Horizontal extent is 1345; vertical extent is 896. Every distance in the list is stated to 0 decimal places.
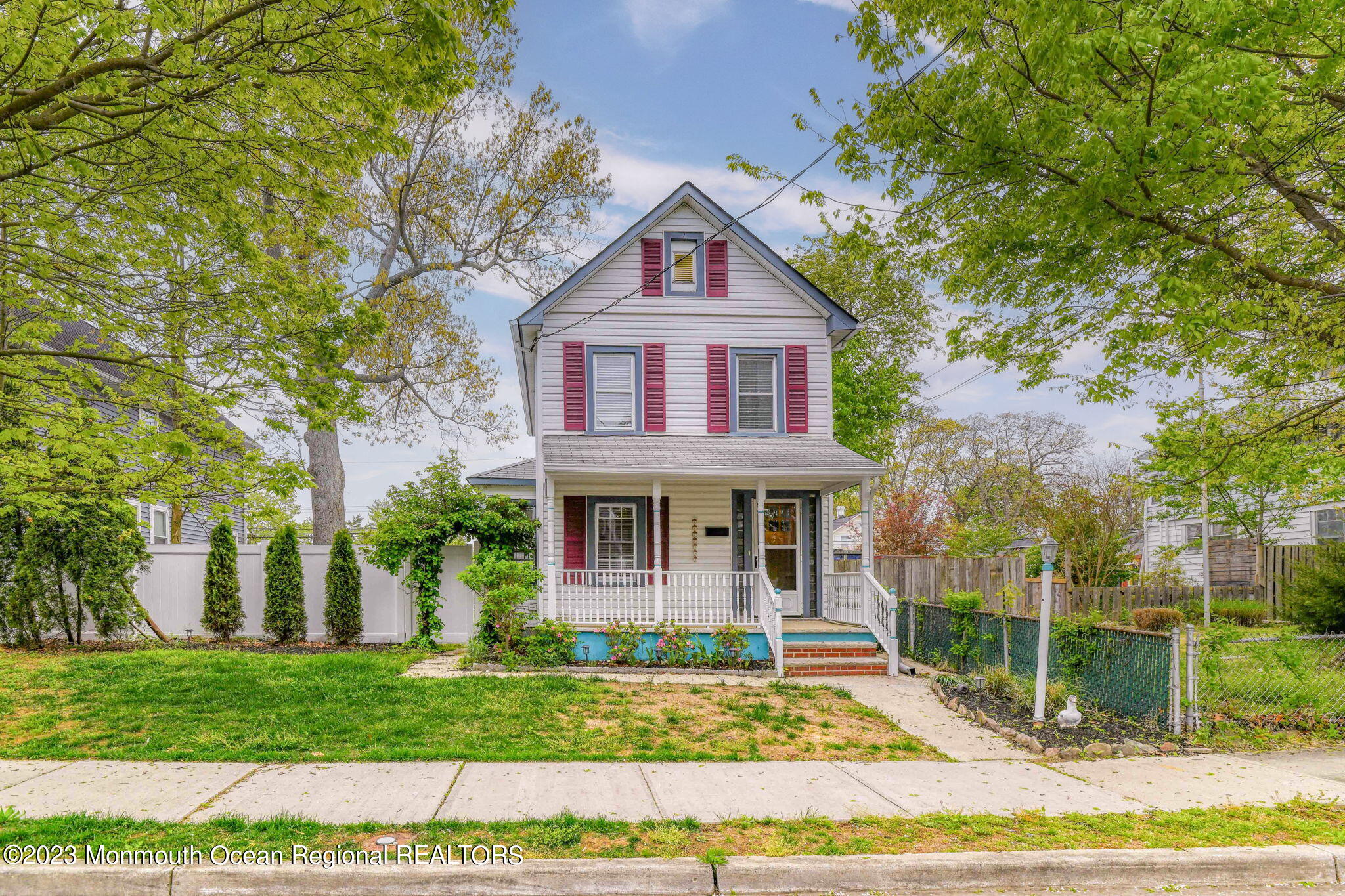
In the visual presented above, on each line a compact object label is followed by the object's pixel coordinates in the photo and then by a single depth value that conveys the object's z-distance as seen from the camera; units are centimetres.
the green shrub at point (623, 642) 1173
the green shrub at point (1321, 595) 1281
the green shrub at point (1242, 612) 1848
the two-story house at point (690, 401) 1381
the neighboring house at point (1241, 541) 2234
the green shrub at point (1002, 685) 945
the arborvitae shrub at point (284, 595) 1353
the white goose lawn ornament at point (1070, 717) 785
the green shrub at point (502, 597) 1148
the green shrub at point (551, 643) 1146
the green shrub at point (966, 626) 1136
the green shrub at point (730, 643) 1180
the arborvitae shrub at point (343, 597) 1359
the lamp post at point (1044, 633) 807
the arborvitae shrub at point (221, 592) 1355
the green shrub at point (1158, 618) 1434
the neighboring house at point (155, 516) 1850
